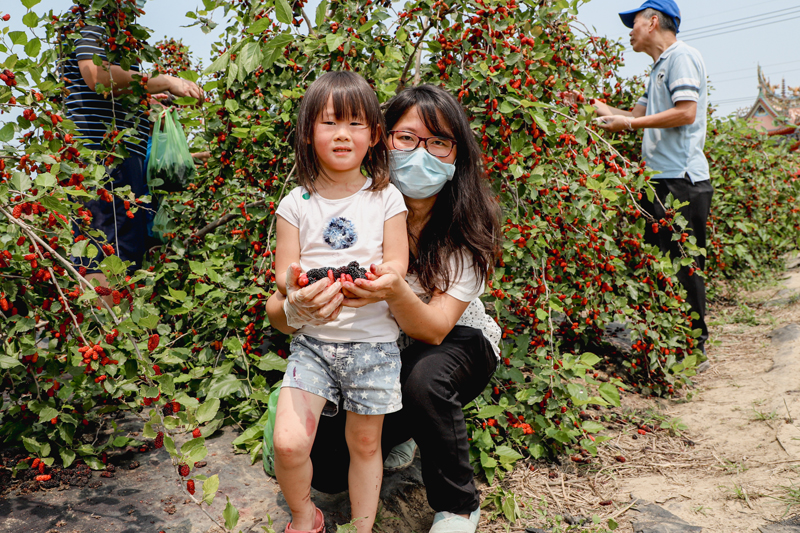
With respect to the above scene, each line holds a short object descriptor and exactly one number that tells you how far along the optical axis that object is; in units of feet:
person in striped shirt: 7.55
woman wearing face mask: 5.03
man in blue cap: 9.60
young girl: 4.71
